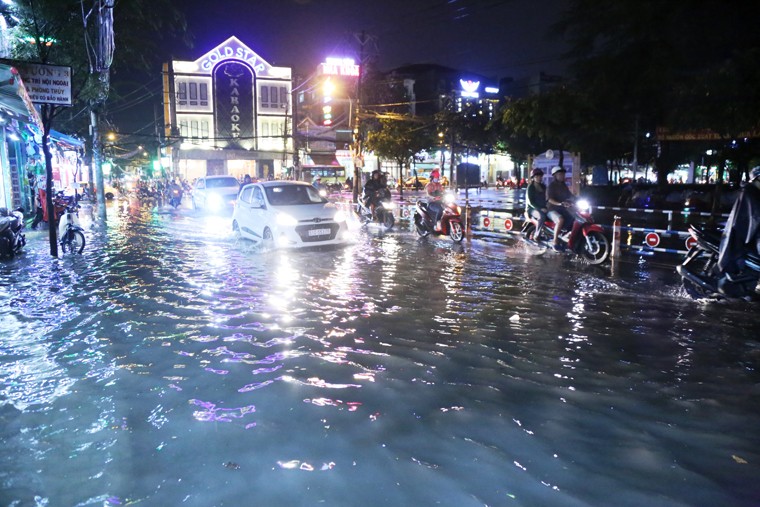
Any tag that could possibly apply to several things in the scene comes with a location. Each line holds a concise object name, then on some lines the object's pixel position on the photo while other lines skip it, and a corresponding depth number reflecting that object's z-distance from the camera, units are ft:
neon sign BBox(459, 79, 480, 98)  275.18
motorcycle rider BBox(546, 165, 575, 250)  39.52
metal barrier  42.52
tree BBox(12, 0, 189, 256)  45.89
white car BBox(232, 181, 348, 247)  43.50
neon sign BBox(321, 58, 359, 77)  199.93
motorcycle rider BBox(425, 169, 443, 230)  52.24
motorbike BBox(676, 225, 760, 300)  23.82
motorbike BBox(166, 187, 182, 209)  111.04
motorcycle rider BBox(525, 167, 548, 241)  41.98
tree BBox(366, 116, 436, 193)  145.96
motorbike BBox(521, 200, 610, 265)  37.52
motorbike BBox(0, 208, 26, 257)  39.03
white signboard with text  35.27
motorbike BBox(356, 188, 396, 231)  65.51
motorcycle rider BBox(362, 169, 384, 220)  66.18
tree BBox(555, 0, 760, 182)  59.21
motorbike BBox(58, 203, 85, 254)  42.57
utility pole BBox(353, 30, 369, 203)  95.30
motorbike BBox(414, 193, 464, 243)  50.85
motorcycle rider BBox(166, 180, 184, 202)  112.15
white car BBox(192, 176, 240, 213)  89.76
